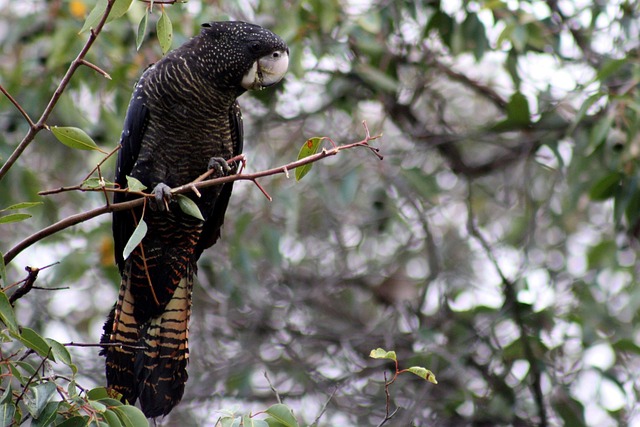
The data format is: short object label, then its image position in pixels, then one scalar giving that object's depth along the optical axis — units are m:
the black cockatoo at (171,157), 9.54
